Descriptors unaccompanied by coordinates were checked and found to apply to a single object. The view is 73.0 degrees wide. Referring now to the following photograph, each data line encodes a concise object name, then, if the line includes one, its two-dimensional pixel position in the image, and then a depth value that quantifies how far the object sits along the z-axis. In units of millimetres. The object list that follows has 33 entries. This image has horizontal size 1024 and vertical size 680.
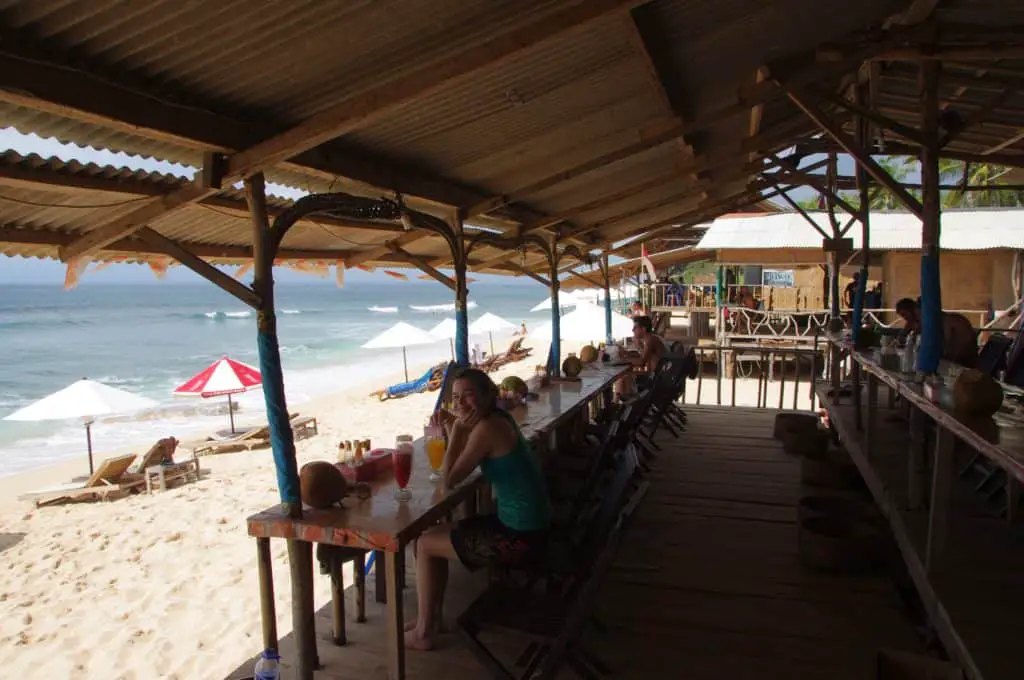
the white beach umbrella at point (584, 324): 12781
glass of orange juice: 3121
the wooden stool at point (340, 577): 2861
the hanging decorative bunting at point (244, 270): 4965
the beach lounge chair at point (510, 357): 21544
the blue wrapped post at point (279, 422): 2674
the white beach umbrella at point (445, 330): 18031
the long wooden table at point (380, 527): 2499
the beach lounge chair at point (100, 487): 9774
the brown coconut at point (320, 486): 2723
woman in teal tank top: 2799
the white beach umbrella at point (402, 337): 17375
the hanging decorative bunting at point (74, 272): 3373
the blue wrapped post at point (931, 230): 3998
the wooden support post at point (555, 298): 7699
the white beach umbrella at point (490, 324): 20055
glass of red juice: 2859
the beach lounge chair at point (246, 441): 12625
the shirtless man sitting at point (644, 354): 7517
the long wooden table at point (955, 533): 2365
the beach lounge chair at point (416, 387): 18777
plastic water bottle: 2324
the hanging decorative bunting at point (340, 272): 5926
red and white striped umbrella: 12328
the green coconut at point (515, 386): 4766
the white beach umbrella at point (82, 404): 10656
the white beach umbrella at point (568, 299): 24372
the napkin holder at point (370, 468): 3062
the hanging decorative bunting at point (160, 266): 4292
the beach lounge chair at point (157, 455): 10445
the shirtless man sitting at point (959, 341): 5133
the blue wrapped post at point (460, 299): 5219
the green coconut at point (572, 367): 6227
